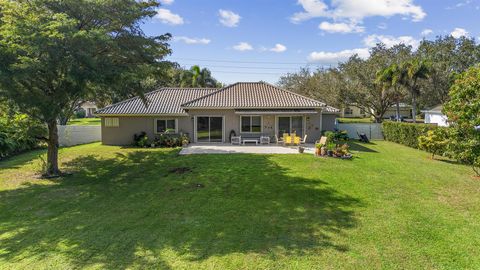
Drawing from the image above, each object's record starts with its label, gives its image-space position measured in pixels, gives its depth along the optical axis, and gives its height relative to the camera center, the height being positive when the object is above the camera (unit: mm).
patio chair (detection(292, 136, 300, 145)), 22606 -1182
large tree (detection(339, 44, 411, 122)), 38438 +5581
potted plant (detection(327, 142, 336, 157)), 18411 -1524
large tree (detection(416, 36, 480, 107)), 39125 +8708
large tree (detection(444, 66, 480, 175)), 11945 +398
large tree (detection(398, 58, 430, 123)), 31234 +5394
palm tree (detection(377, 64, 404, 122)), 32375 +5258
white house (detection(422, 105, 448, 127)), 32969 +946
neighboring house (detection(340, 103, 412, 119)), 61250 +2582
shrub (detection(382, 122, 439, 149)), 22716 -640
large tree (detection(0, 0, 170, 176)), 11391 +3071
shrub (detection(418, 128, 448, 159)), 19125 -1245
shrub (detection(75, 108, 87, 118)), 66575 +2596
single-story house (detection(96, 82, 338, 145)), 23578 +431
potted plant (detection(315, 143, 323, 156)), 18520 -1500
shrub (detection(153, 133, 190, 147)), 23002 -1259
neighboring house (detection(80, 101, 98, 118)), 76425 +4285
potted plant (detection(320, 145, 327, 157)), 18469 -1646
